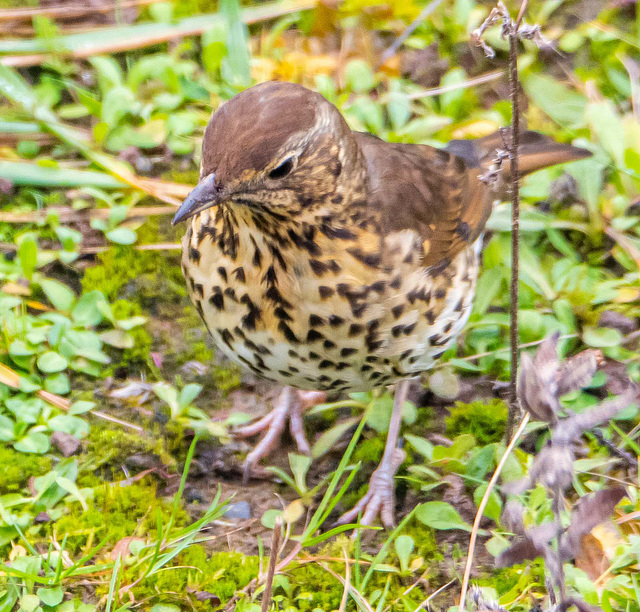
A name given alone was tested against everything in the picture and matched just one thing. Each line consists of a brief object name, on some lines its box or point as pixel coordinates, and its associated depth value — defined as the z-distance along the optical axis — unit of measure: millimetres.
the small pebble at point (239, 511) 5187
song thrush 3984
